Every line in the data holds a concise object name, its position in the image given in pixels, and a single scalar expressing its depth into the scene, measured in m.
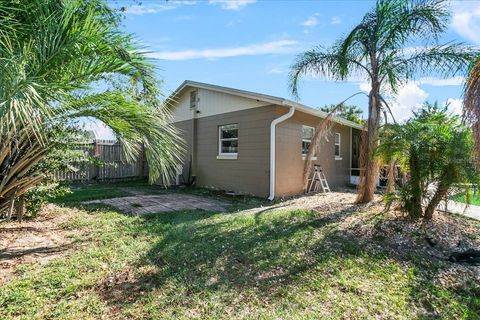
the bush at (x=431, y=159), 5.05
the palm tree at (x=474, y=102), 3.49
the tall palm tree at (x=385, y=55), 6.55
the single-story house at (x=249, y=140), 9.17
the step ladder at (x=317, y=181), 10.74
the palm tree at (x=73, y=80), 3.03
